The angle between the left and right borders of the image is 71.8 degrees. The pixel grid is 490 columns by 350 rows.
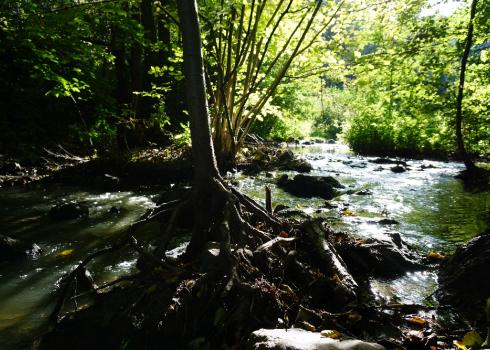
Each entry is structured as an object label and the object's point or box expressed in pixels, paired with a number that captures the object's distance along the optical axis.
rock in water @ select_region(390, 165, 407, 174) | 14.23
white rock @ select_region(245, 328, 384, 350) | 2.34
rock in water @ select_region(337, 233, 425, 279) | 4.49
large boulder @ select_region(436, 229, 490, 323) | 3.53
